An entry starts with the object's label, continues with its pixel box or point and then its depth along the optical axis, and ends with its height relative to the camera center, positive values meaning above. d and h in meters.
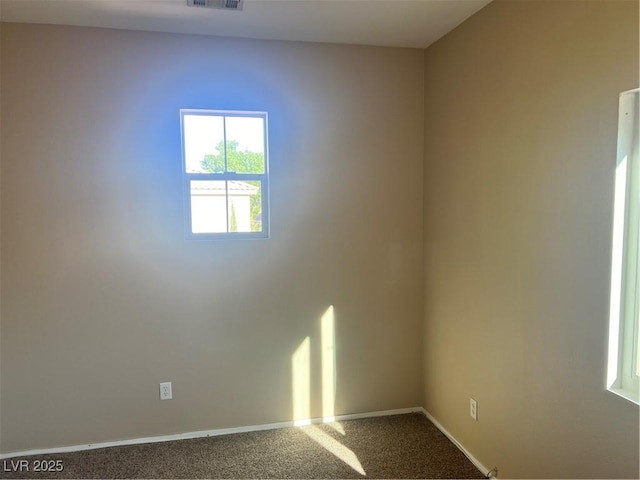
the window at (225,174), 2.74 +0.23
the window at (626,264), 1.54 -0.21
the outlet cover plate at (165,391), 2.74 -1.14
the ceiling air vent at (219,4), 2.21 +1.05
